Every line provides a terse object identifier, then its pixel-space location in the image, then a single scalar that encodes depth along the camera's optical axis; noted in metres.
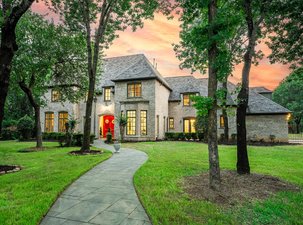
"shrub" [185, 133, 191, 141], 25.31
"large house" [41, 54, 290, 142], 23.77
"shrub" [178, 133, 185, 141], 25.44
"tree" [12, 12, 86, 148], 13.96
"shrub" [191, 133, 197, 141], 25.09
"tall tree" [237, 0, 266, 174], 8.00
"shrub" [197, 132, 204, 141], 24.75
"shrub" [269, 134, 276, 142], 23.66
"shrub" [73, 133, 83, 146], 19.17
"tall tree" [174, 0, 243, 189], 6.10
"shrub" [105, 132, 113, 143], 21.72
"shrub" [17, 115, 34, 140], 25.05
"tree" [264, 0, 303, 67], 8.31
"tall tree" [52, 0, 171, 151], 13.76
